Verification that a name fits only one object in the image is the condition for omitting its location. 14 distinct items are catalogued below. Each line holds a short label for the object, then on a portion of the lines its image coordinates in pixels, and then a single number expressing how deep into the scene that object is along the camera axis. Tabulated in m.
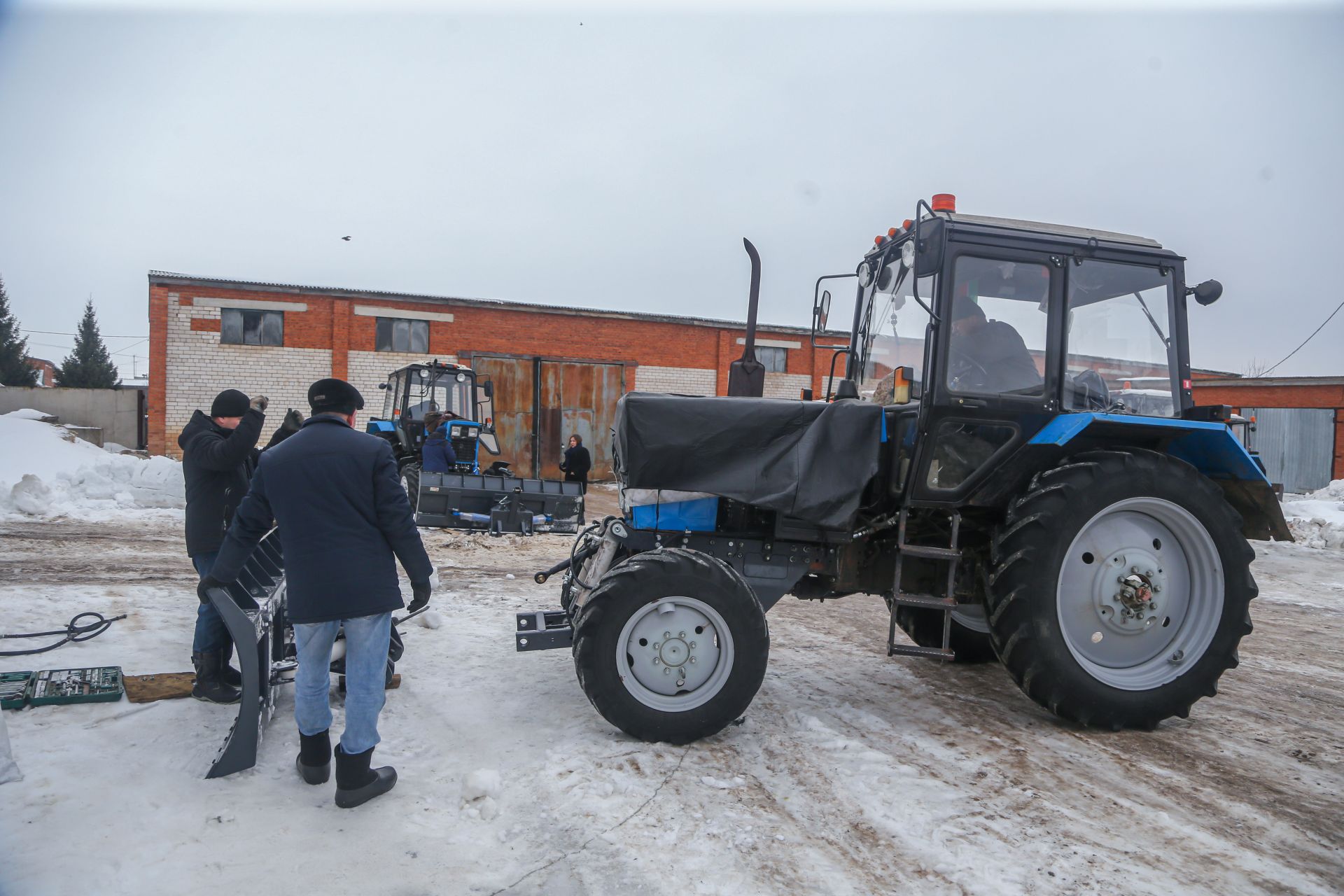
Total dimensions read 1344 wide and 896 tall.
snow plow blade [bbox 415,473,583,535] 10.01
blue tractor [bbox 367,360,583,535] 10.06
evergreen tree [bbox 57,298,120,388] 40.75
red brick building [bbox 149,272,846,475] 18.58
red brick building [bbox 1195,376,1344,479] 19.48
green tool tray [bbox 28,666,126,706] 3.84
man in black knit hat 4.09
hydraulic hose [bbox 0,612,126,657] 5.04
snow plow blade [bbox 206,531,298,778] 3.35
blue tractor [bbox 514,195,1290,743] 3.84
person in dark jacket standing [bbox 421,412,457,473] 11.54
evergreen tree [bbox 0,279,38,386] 36.88
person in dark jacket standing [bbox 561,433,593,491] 14.91
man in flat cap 3.13
